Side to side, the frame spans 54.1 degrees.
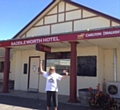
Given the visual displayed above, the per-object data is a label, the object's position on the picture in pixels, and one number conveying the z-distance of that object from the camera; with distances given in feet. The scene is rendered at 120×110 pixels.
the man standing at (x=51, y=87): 13.41
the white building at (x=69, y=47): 18.56
